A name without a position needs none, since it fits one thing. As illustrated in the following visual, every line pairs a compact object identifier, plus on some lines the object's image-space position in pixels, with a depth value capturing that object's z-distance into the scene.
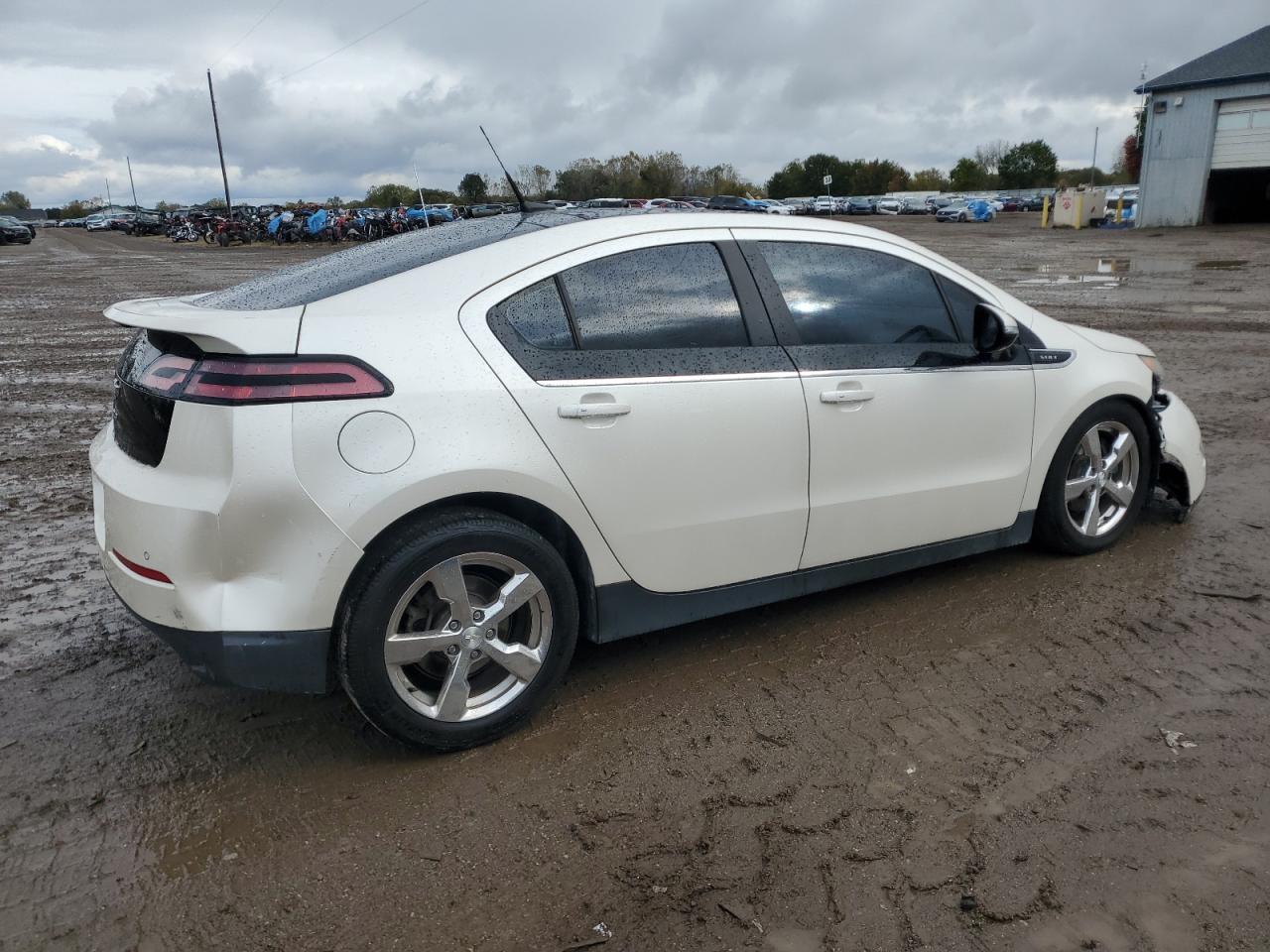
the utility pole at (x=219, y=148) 59.81
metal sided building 32.09
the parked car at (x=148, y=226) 61.84
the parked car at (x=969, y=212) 53.38
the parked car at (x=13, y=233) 45.62
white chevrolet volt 2.79
